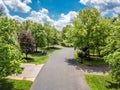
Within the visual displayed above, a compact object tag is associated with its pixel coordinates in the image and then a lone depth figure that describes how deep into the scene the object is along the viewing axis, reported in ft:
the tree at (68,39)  53.34
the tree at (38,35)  66.30
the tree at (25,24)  112.99
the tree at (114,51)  28.47
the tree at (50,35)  86.94
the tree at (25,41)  51.29
